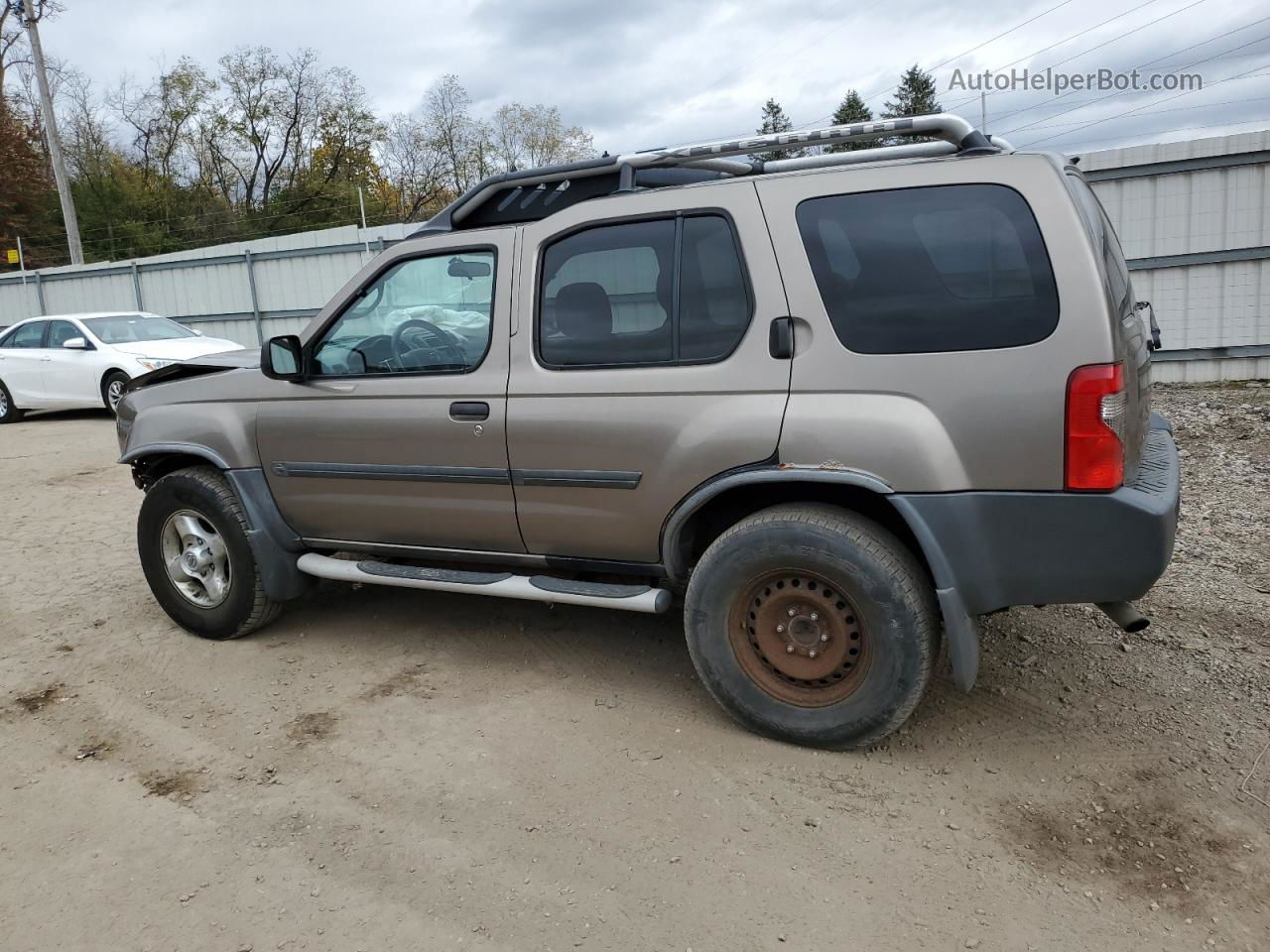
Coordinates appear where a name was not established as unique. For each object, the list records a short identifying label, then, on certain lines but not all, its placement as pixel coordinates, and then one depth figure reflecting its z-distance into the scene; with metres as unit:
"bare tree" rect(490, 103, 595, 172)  41.31
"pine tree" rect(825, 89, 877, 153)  50.72
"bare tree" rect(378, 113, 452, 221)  40.53
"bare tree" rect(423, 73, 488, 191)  40.53
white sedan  12.22
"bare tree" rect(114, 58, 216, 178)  39.84
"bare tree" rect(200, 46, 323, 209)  40.41
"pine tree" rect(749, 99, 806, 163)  61.94
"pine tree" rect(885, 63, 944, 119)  54.88
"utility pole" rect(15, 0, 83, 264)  21.86
